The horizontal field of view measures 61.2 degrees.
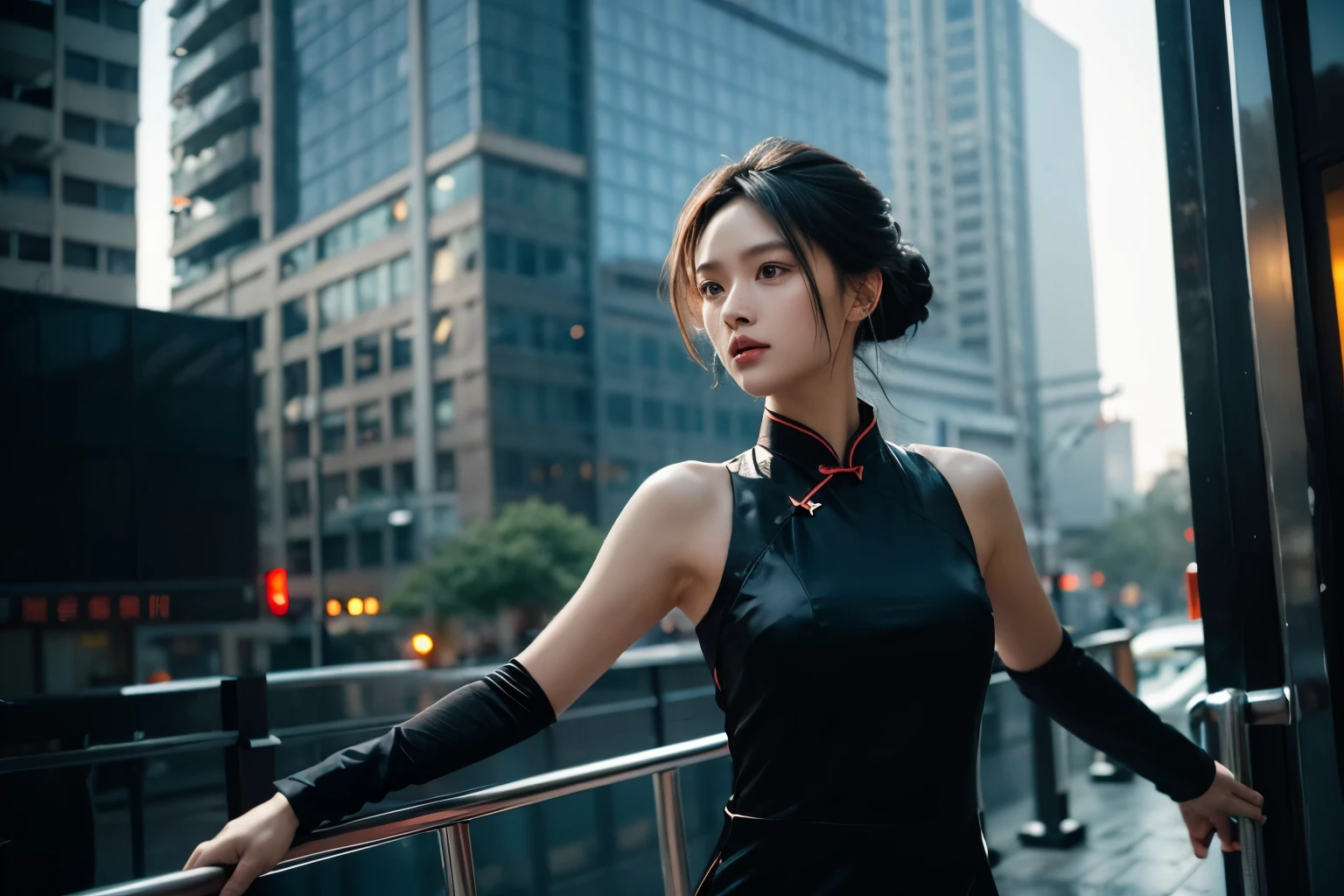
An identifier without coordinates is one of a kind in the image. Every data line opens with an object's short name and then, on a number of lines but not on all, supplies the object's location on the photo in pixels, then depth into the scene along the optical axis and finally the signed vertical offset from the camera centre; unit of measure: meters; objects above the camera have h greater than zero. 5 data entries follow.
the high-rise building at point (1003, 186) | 78.00 +25.34
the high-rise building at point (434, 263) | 43.91 +12.92
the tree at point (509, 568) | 40.38 +0.15
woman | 1.41 -0.06
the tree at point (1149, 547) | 74.12 -0.65
